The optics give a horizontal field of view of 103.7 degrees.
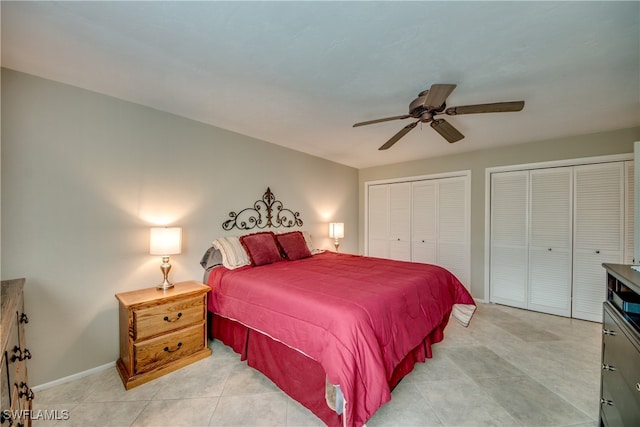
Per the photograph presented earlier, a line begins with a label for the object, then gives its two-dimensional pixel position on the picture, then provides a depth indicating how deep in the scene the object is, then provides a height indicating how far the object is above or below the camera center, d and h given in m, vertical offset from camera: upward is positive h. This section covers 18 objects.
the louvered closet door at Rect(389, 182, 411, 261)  4.73 -0.15
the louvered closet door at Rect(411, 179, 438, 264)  4.42 -0.16
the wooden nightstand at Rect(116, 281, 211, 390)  1.98 -1.02
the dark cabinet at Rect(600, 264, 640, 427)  1.11 -0.68
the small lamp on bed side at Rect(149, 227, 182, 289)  2.26 -0.27
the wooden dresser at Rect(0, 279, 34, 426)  0.95 -0.70
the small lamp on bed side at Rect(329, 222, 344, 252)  4.44 -0.30
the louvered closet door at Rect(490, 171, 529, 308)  3.65 -0.35
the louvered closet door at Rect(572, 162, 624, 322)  3.07 -0.20
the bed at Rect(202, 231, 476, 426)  1.49 -0.80
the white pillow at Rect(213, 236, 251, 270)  2.74 -0.45
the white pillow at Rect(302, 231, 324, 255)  3.73 -0.45
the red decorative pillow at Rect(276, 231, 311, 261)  3.29 -0.44
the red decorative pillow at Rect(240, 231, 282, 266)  2.90 -0.43
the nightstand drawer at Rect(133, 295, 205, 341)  2.01 -0.90
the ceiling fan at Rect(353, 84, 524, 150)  1.71 +0.80
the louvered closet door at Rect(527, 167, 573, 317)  3.36 -0.36
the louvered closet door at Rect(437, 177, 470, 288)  4.09 -0.22
